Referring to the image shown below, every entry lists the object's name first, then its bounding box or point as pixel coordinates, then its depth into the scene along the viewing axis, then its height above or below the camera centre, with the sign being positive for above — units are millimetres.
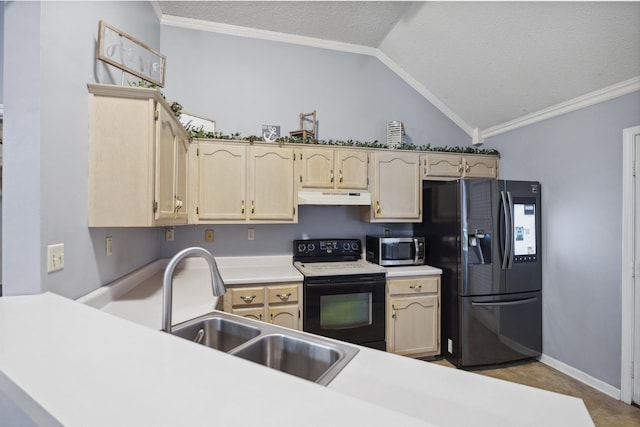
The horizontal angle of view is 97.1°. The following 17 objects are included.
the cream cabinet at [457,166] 2965 +530
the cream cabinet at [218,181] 2465 +297
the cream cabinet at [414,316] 2611 -956
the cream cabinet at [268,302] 2283 -728
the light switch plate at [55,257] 1141 -181
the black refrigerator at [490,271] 2545 -523
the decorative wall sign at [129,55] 1426 +900
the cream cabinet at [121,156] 1405 +292
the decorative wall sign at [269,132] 2941 +858
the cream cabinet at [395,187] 2834 +277
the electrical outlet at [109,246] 1602 -184
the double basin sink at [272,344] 1005 -524
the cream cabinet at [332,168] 2701 +450
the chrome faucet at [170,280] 987 -241
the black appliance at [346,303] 2408 -778
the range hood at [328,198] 2617 +154
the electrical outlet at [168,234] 2745 -194
